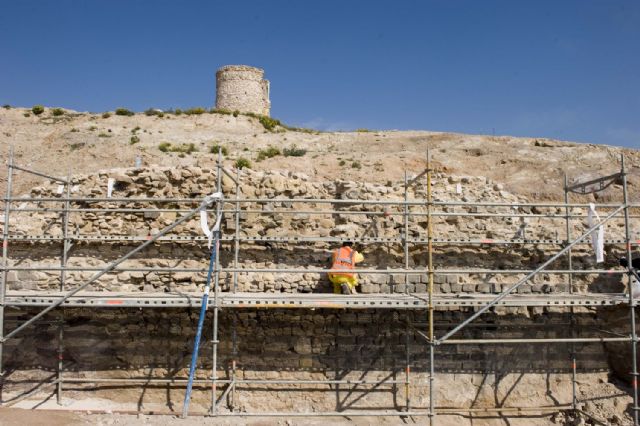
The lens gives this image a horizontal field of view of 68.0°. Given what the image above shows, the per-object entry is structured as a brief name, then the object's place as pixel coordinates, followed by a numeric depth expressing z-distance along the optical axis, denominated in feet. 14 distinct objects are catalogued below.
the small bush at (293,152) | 57.67
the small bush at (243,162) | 49.32
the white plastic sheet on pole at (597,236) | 21.46
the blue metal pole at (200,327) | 18.88
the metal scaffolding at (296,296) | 19.85
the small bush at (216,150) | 58.45
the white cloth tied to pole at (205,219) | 20.07
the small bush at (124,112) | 80.02
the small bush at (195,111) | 82.12
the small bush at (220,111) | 81.67
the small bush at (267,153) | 55.07
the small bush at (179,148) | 59.93
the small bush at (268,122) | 78.89
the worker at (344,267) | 23.56
